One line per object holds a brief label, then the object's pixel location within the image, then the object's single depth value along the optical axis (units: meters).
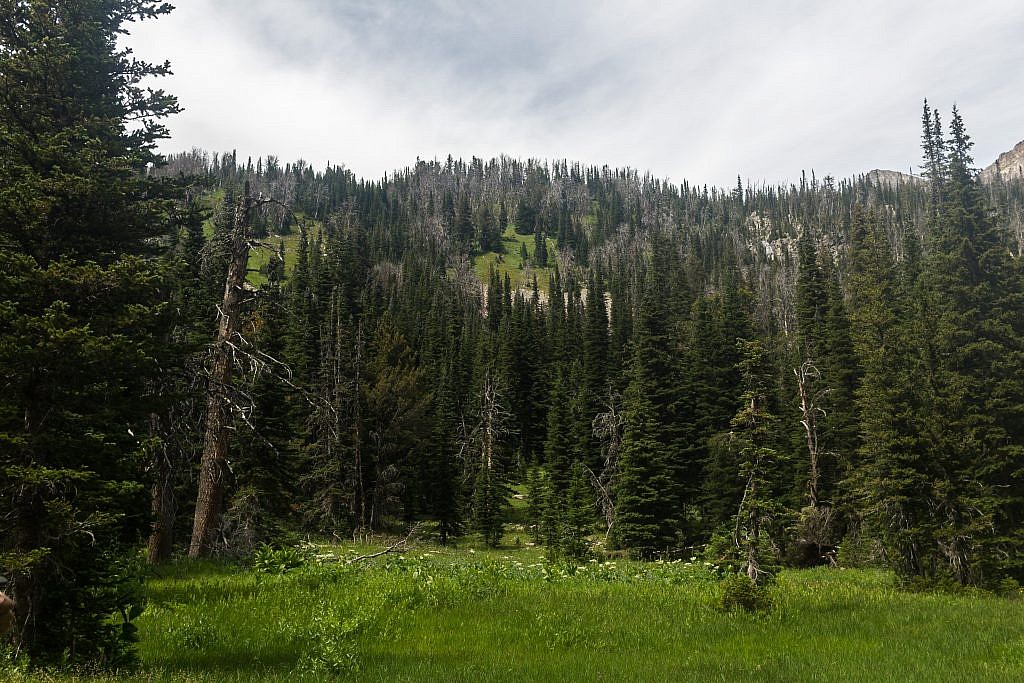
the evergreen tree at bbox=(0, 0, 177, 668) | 8.20
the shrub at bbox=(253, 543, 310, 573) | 16.89
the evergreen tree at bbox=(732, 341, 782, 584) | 14.45
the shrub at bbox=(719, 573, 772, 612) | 13.84
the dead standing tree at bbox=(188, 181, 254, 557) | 16.61
